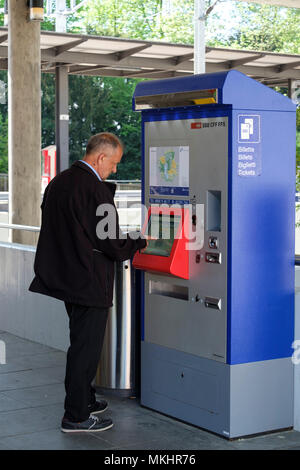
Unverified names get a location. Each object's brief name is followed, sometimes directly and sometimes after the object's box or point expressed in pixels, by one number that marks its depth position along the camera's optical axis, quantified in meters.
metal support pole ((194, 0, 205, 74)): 11.36
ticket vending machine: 4.74
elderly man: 4.79
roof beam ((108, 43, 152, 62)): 14.09
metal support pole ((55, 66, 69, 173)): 14.98
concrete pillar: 8.99
